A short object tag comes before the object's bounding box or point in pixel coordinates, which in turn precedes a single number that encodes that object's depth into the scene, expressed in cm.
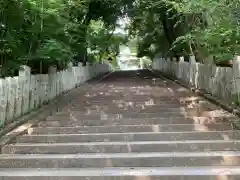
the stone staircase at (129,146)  319
